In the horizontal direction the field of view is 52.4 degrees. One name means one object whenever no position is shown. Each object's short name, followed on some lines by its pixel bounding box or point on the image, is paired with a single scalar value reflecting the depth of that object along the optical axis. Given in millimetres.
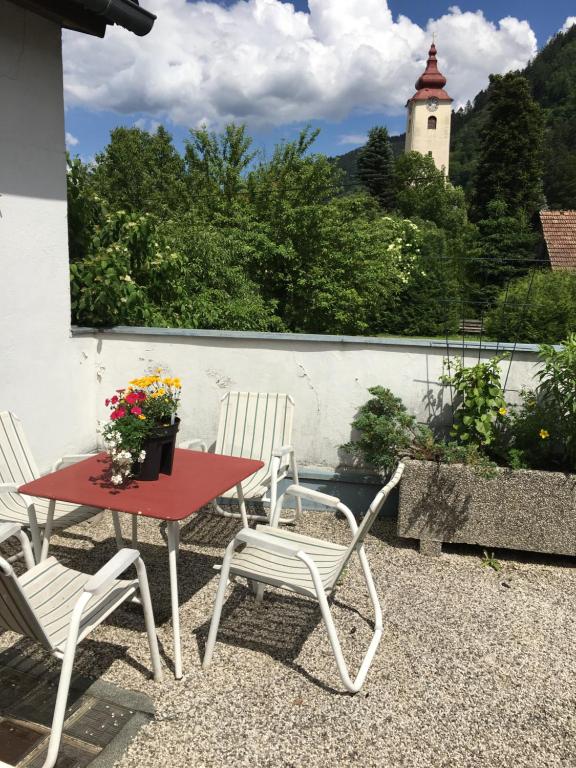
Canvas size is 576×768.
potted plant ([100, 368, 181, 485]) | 2922
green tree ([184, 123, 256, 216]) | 15039
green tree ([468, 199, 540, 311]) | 30250
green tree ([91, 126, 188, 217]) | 19594
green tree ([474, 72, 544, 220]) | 33062
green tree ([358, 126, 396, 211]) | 44719
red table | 2660
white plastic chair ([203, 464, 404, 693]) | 2490
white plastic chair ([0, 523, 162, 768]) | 1959
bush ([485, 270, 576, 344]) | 12492
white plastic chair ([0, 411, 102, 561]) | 3209
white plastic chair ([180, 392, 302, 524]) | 4368
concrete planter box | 3705
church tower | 61938
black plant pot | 3025
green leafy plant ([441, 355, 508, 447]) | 3973
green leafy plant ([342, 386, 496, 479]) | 3871
